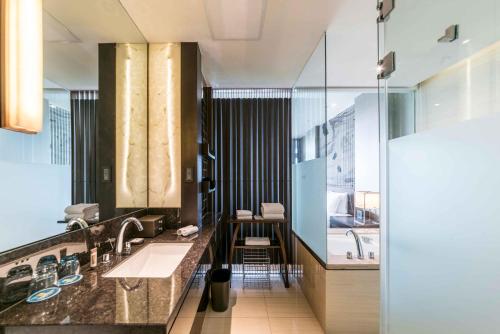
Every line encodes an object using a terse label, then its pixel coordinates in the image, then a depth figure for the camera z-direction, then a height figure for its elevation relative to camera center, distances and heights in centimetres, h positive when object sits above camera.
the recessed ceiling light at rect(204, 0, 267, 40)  161 +122
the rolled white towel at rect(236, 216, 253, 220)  277 -66
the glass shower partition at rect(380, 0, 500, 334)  56 -1
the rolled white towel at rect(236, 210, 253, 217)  281 -61
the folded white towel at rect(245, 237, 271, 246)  273 -98
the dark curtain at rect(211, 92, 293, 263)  318 +20
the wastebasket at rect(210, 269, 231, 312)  220 -132
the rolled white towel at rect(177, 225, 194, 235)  183 -54
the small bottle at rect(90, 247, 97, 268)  125 -54
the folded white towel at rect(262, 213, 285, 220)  281 -65
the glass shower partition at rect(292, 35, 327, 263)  207 +15
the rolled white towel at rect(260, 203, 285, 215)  282 -55
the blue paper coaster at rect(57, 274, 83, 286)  104 -56
